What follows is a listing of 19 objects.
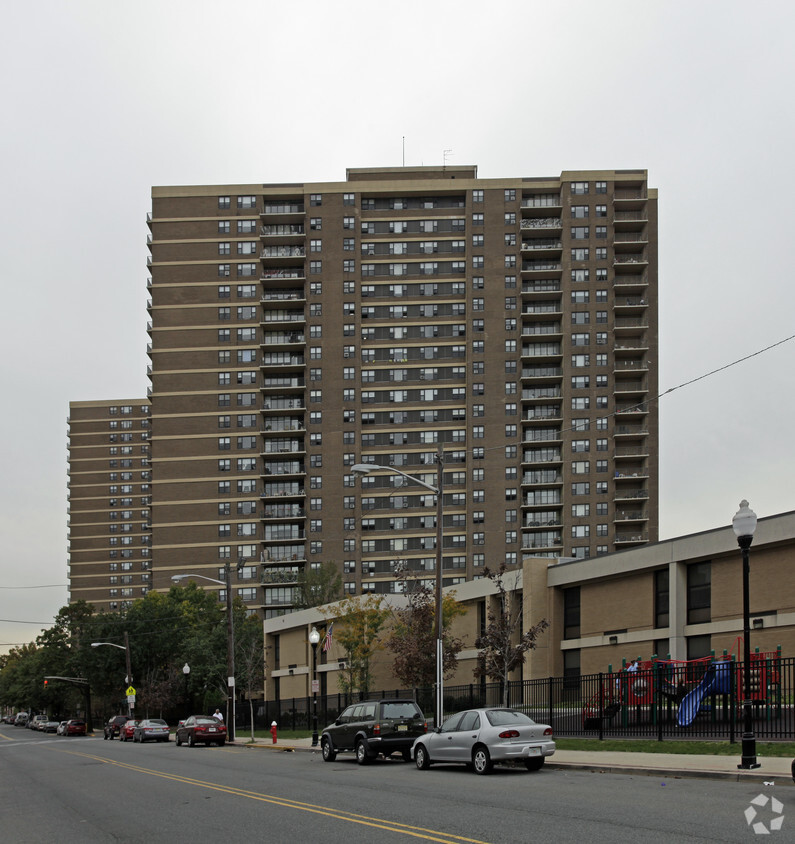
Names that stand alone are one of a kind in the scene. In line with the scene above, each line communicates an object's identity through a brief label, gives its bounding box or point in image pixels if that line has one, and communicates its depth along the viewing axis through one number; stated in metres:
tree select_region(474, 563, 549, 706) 43.31
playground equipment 24.95
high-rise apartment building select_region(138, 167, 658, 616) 105.88
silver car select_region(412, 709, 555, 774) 21.22
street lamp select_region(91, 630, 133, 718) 76.46
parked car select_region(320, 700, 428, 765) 26.58
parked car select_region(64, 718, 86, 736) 86.25
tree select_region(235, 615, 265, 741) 82.62
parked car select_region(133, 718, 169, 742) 56.69
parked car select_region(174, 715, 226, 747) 45.47
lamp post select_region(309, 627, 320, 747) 39.01
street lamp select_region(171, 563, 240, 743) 47.69
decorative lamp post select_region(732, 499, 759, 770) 18.83
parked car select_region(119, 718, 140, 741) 62.62
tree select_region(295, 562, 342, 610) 95.81
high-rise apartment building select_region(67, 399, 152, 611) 197.25
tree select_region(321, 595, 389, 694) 54.81
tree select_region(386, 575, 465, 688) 44.25
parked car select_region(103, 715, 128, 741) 67.43
